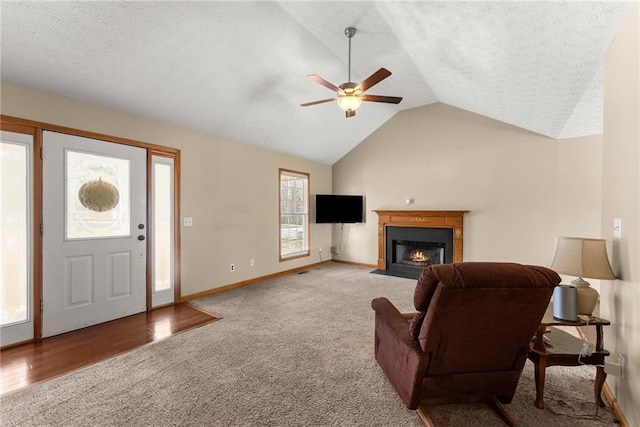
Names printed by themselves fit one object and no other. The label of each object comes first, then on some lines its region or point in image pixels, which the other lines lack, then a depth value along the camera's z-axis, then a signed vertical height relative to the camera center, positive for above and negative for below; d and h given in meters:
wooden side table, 1.86 -0.96
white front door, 3.03 -0.26
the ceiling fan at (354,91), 2.88 +1.24
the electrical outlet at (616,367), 1.80 -0.99
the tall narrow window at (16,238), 2.75 -0.28
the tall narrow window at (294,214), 6.17 -0.12
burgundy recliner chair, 1.52 -0.73
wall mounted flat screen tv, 6.64 +0.00
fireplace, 5.63 -0.65
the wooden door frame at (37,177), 2.79 +0.32
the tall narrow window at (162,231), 3.96 -0.31
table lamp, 1.87 -0.36
